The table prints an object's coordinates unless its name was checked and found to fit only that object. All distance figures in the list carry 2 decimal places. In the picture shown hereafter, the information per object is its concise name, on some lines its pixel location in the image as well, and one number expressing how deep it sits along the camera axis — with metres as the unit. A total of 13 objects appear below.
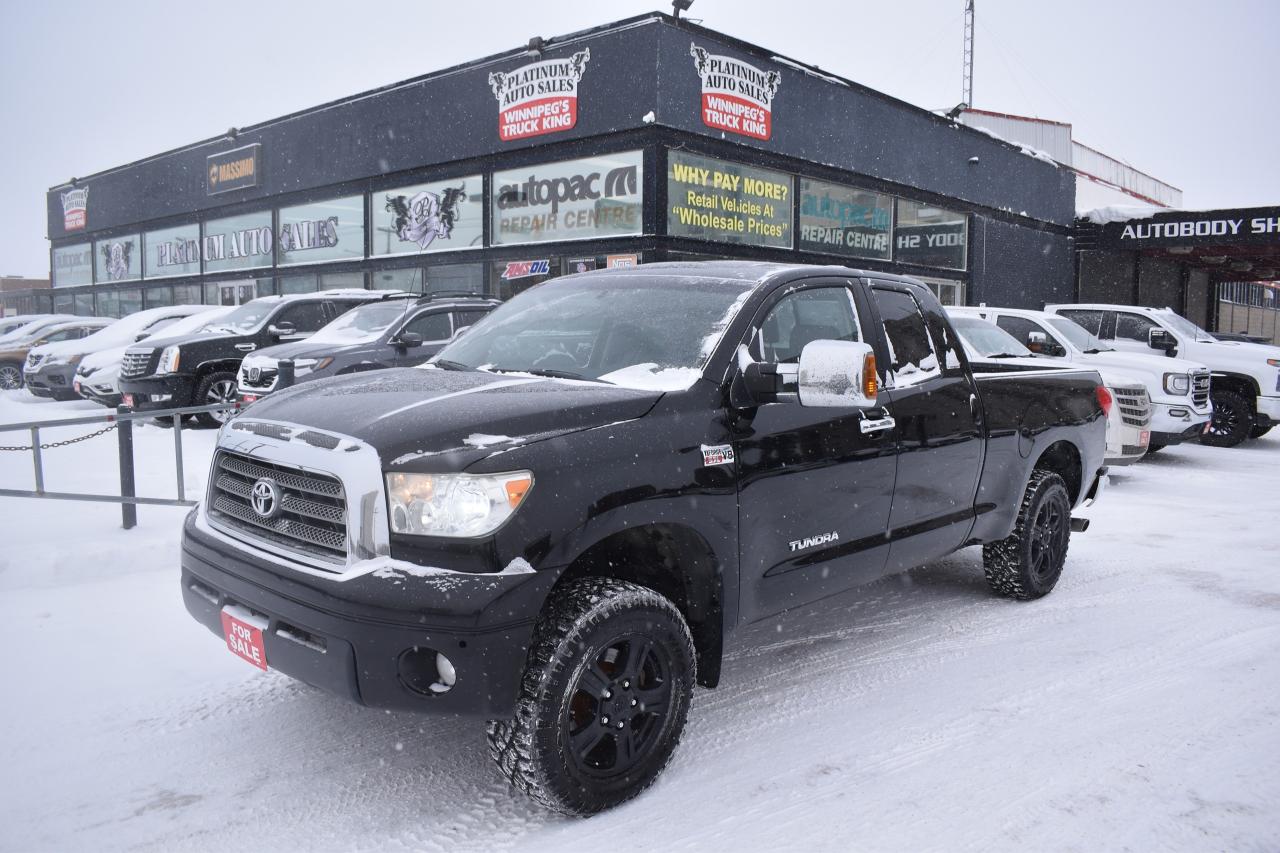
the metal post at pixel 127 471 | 6.52
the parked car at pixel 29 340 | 19.23
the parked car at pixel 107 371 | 13.52
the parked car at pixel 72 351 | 15.49
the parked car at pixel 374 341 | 10.23
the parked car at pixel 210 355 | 11.75
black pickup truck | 2.87
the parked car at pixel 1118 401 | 9.96
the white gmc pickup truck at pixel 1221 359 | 13.11
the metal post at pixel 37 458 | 6.27
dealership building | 15.38
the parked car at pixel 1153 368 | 11.38
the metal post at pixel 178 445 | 6.77
